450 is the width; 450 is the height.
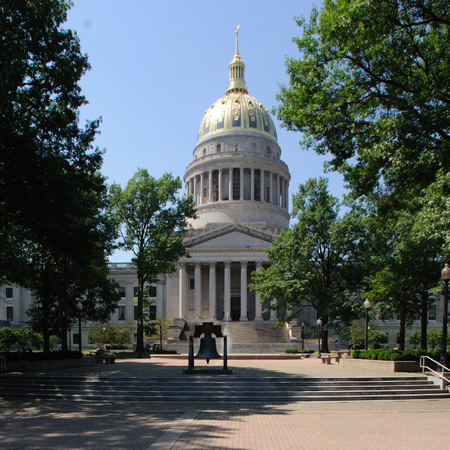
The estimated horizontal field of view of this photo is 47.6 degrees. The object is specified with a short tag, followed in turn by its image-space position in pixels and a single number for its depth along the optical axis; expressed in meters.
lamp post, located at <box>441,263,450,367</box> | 19.33
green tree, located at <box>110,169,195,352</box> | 43.38
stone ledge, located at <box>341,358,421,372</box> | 22.28
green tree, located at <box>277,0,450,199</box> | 18.75
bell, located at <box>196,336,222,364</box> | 22.07
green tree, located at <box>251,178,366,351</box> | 42.50
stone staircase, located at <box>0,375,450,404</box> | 18.09
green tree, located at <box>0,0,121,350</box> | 19.75
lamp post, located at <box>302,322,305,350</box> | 50.91
